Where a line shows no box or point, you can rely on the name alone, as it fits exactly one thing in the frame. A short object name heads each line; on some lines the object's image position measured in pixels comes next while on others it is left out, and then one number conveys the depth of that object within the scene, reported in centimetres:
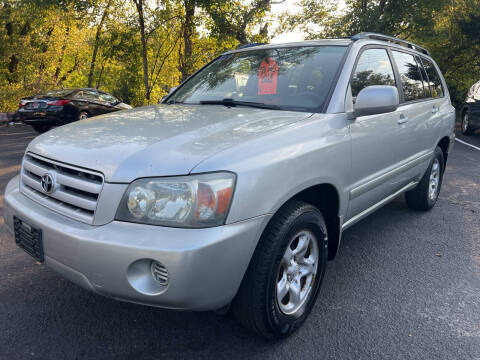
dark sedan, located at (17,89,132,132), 1061
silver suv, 173
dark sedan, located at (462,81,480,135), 1096
